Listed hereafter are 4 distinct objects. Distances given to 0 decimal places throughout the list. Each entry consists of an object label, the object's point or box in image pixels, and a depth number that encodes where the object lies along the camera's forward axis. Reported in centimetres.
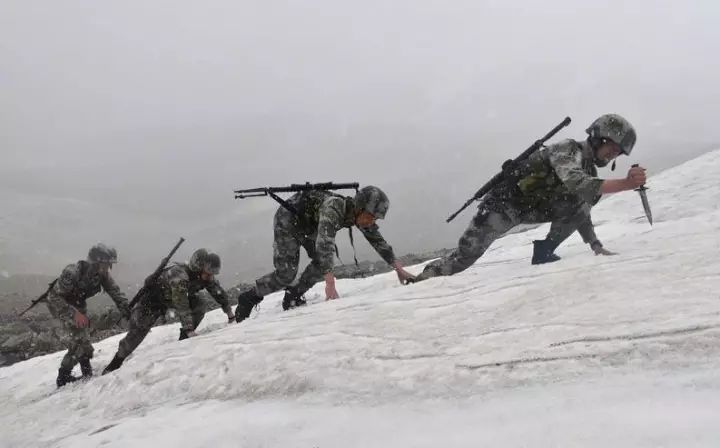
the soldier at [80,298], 805
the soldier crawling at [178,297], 777
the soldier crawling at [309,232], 699
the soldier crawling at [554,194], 588
